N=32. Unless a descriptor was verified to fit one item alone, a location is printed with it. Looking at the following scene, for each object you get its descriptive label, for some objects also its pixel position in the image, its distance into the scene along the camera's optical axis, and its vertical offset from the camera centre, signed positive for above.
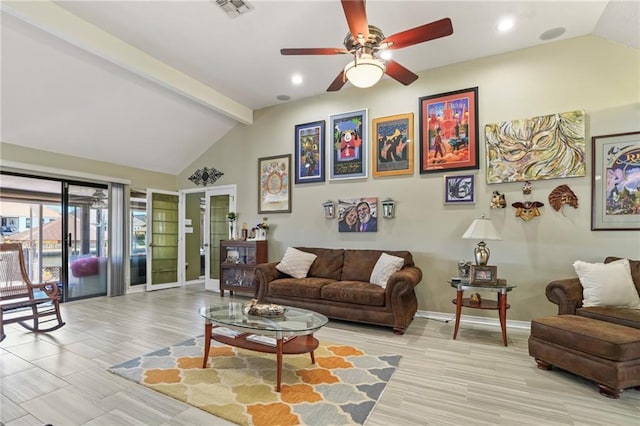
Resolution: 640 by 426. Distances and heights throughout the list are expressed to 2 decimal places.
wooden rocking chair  3.71 -0.94
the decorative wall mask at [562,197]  3.63 +0.16
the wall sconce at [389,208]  4.57 +0.04
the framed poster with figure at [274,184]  5.59 +0.49
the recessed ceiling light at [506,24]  3.37 +2.10
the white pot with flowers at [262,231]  5.69 -0.37
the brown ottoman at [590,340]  2.23 -1.01
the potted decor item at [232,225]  6.05 -0.28
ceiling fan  2.44 +1.45
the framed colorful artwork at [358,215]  4.76 -0.07
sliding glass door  5.35 -0.51
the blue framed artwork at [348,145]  4.89 +1.07
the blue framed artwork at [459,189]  4.14 +0.29
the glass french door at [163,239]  6.39 -0.62
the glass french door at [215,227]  6.29 -0.34
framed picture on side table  3.45 -0.72
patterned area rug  2.09 -1.39
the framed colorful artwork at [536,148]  3.64 +0.78
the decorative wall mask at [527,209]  3.79 +0.02
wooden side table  3.30 -1.04
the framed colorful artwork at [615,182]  3.38 +0.32
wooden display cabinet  5.51 -0.94
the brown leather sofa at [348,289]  3.64 -1.02
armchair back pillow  2.87 -0.71
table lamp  3.56 -0.27
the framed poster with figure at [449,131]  4.18 +1.11
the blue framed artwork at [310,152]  5.26 +1.03
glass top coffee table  2.43 -0.98
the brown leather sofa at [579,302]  2.63 -0.88
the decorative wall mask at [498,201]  3.96 +0.13
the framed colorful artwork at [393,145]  4.56 +0.99
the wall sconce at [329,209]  5.08 +0.03
